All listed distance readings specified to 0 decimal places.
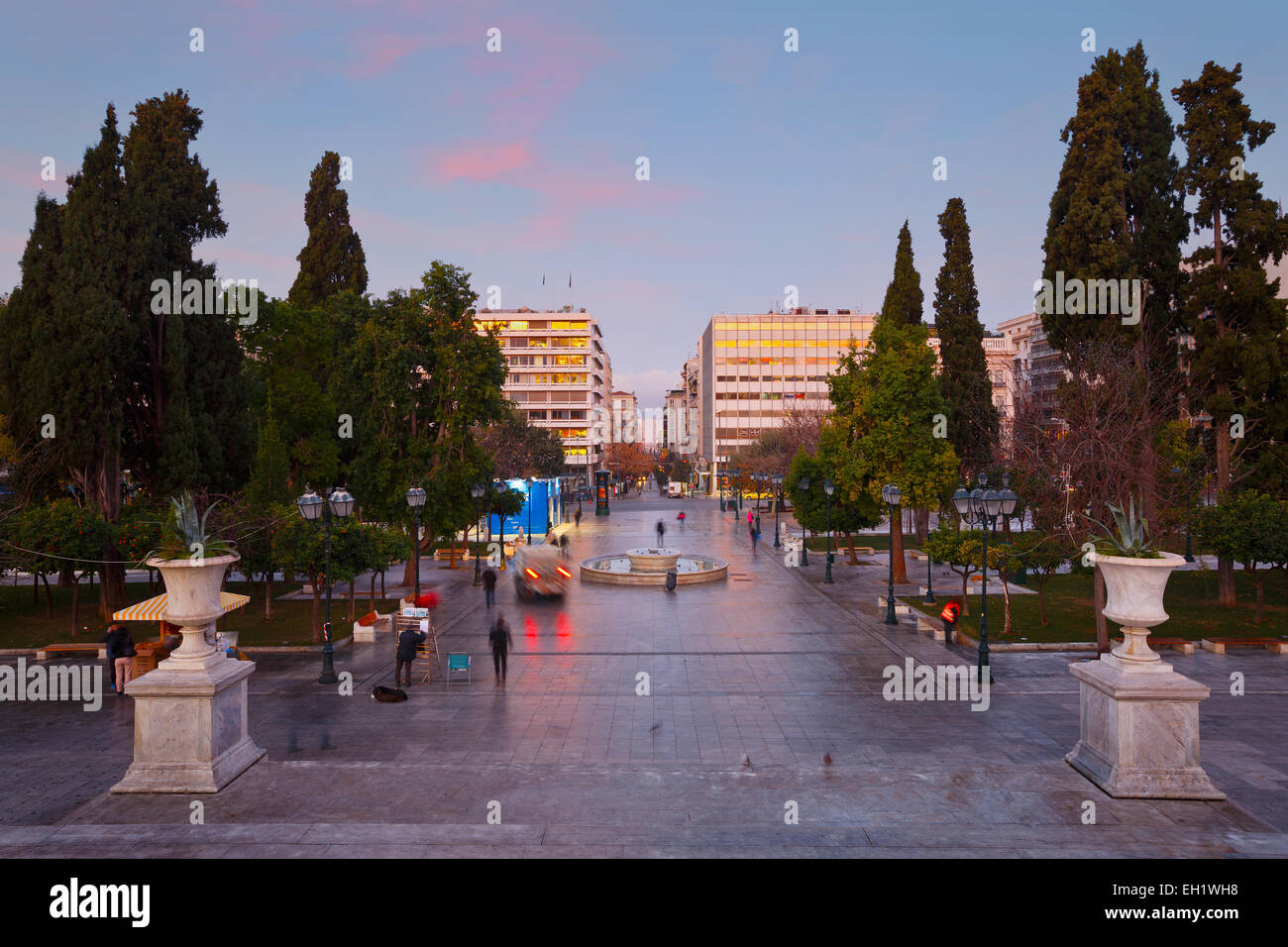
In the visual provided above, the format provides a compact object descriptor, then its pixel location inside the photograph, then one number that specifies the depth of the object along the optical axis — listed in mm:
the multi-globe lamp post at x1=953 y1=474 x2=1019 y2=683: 16344
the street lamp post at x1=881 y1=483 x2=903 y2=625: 25430
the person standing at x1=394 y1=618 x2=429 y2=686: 15344
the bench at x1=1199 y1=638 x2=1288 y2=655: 18594
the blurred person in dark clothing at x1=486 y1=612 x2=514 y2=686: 15930
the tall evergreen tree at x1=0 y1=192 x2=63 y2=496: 22938
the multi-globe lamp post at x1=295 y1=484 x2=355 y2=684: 16641
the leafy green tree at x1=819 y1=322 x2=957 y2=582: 28578
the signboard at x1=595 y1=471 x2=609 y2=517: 75375
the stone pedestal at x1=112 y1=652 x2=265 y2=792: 9781
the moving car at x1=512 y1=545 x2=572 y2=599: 27562
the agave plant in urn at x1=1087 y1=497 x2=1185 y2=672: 9656
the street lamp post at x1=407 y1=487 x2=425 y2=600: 23156
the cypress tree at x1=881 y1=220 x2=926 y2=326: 42594
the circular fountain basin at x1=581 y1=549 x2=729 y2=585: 30922
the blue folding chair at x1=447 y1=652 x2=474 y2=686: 15750
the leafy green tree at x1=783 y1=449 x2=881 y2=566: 33834
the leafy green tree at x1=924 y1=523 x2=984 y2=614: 21750
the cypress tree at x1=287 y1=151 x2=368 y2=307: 39562
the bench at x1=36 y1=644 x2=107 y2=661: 18906
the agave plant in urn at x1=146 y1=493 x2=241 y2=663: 10156
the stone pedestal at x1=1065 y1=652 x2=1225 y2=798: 9391
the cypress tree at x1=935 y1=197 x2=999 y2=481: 41062
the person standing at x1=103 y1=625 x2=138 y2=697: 16250
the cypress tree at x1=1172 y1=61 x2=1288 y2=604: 23422
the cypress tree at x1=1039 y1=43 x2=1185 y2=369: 27031
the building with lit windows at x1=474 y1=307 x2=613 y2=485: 120500
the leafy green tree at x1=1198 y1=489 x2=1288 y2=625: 20422
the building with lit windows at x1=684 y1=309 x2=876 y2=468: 123875
